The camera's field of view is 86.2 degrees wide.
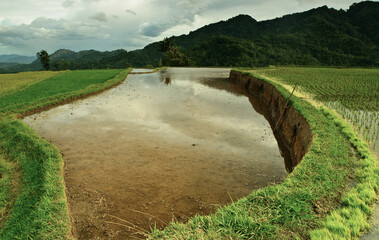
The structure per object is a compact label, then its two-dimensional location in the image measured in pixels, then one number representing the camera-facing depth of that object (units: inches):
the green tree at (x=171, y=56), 2596.0
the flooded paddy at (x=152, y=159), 195.8
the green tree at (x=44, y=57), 2297.0
